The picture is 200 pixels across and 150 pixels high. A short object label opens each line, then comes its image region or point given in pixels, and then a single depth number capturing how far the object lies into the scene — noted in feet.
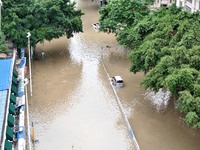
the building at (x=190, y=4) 166.24
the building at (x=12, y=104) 93.78
